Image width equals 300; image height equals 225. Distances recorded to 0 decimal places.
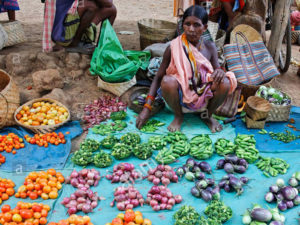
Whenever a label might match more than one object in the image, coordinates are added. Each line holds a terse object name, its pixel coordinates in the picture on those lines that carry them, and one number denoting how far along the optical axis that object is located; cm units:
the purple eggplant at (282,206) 252
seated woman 340
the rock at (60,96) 407
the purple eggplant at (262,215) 234
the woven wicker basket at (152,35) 489
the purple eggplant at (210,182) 273
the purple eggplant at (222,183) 275
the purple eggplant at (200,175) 283
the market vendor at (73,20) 463
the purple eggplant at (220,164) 301
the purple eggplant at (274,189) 264
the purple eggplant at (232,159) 302
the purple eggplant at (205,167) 294
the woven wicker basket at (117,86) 429
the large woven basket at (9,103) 350
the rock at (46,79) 423
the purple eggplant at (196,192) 266
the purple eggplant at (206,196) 260
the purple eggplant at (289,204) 254
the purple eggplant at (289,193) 255
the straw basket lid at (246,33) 477
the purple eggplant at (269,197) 261
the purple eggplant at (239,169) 295
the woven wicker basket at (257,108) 361
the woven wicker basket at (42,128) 347
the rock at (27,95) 421
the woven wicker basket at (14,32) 517
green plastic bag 421
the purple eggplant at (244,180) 280
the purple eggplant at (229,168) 294
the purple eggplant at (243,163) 300
